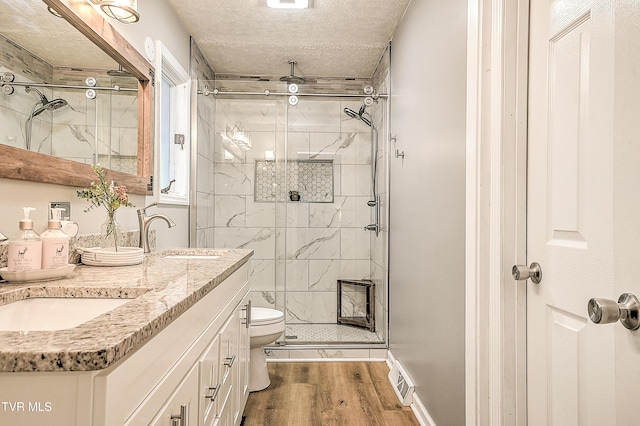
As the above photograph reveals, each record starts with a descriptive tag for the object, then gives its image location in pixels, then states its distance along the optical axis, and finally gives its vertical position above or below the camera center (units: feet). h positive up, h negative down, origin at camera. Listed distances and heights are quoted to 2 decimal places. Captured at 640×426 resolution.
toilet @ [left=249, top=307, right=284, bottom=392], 8.07 -2.60
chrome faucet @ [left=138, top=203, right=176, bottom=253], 6.48 -0.17
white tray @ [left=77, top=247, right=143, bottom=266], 4.89 -0.52
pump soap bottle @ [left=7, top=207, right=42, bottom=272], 3.73 -0.34
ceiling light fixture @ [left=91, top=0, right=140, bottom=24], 5.31 +2.80
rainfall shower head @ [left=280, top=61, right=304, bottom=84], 11.68 +4.03
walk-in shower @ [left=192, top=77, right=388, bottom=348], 11.35 +0.63
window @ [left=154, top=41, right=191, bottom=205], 8.79 +1.96
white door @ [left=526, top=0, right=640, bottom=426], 3.08 +0.06
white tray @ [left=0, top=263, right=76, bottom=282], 3.68 -0.57
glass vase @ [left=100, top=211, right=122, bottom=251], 5.35 -0.24
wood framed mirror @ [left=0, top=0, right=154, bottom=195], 4.07 +1.31
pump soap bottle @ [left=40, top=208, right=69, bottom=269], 3.95 -0.32
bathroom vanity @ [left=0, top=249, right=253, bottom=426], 1.86 -0.82
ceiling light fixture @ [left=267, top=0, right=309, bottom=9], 7.98 +4.27
